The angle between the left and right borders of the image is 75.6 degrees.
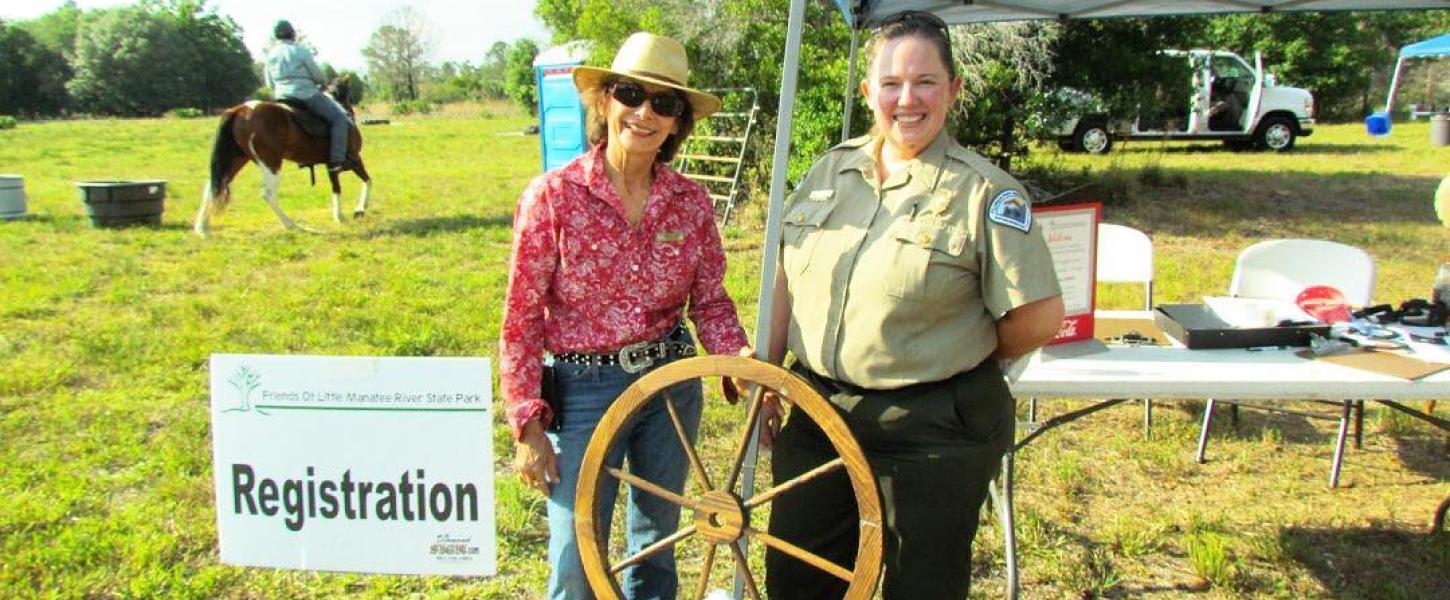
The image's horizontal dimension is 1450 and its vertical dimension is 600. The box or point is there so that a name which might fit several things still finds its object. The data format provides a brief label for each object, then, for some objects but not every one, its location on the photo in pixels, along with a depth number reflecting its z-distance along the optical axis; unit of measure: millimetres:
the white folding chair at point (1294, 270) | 3988
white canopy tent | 3756
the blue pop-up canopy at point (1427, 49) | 17531
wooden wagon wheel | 1768
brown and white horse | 9734
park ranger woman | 1858
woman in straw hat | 2035
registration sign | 2734
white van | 18266
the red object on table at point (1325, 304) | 3369
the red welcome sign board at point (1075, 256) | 3029
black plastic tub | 9711
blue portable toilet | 10812
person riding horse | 10016
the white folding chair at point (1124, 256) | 4160
